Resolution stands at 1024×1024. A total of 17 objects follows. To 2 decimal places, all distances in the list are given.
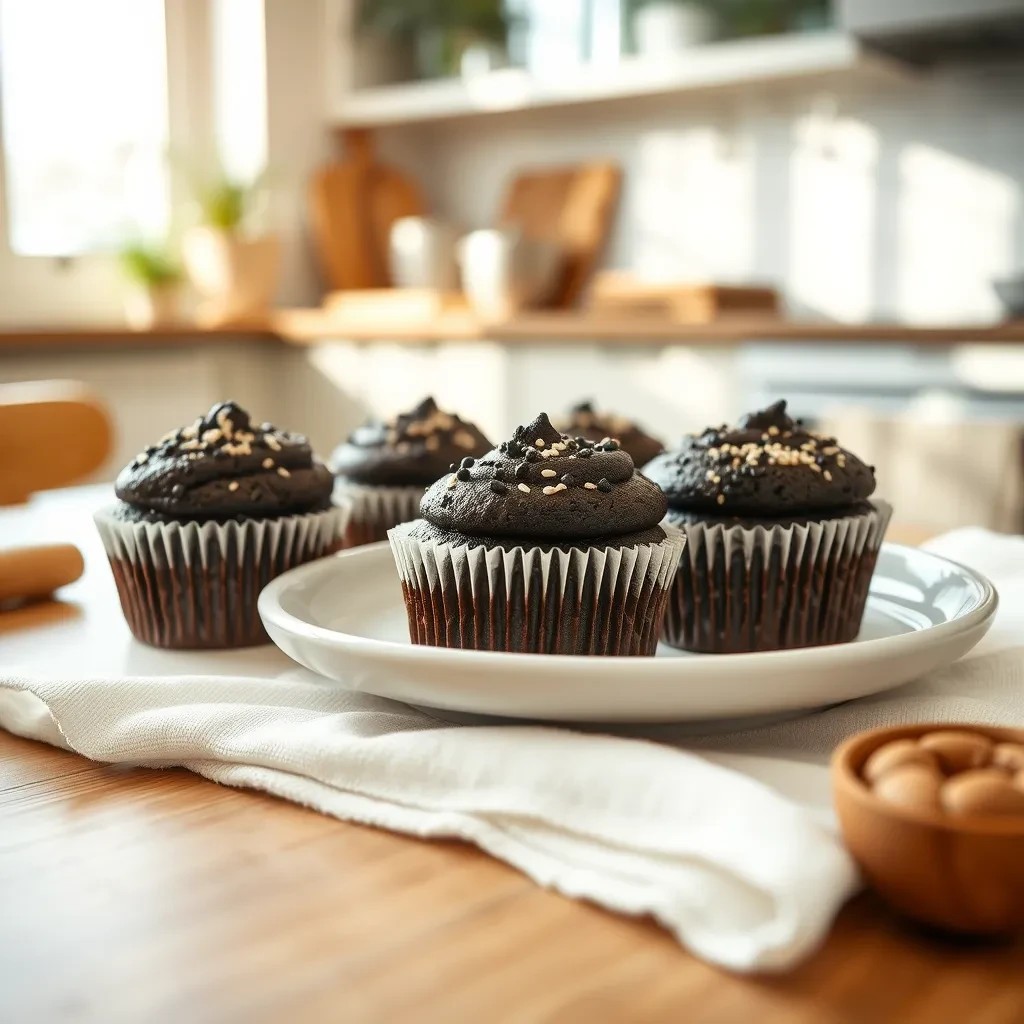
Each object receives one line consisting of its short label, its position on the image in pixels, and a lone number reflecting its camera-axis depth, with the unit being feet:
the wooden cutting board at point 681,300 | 3.85
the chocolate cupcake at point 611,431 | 1.68
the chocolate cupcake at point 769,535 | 1.32
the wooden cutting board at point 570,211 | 4.68
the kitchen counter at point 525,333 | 3.24
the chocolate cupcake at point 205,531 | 1.33
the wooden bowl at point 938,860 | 0.77
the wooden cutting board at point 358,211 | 5.01
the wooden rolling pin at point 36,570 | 1.45
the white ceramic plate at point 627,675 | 0.98
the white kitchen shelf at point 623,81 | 3.79
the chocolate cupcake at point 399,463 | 1.63
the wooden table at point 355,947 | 0.75
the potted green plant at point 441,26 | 4.60
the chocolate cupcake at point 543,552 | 1.18
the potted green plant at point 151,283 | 4.66
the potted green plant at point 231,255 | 4.66
